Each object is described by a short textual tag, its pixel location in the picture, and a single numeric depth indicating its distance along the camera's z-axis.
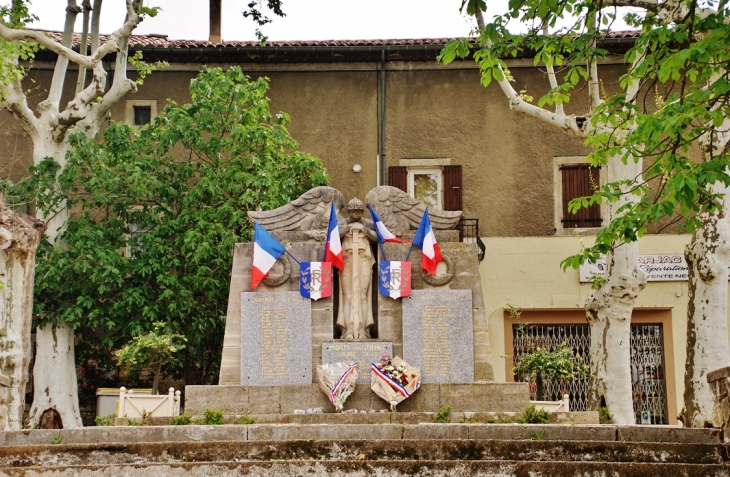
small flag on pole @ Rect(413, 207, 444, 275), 16.88
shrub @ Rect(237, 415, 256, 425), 14.71
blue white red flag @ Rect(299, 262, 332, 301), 16.83
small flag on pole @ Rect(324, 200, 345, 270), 16.78
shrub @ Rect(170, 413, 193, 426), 14.69
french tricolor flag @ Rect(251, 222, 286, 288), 16.77
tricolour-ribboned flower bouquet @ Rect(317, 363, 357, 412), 15.79
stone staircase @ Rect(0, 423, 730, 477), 11.32
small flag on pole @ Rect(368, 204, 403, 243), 17.19
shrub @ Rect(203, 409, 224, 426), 14.75
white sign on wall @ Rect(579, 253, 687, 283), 25.28
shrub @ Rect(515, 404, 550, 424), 14.91
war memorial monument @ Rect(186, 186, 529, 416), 15.97
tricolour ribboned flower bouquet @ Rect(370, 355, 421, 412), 15.87
